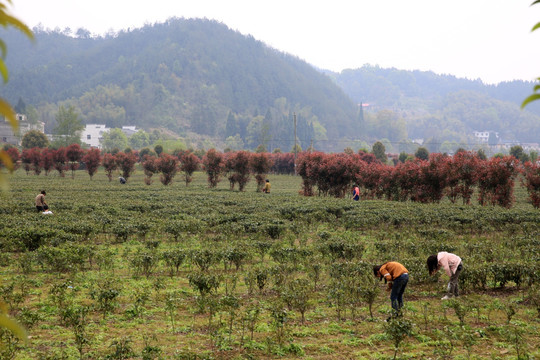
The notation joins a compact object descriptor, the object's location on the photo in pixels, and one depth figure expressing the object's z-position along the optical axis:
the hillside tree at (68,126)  108.88
